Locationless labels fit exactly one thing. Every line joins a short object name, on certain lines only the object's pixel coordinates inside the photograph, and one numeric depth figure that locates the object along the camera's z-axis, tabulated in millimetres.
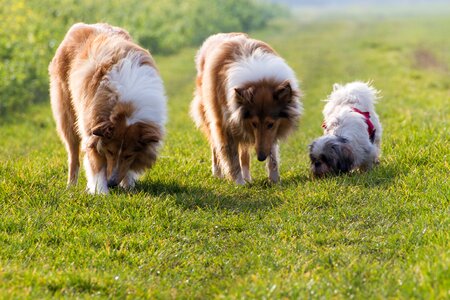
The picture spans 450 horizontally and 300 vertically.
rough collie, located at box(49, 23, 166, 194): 14242
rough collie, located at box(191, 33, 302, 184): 15742
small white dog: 16094
